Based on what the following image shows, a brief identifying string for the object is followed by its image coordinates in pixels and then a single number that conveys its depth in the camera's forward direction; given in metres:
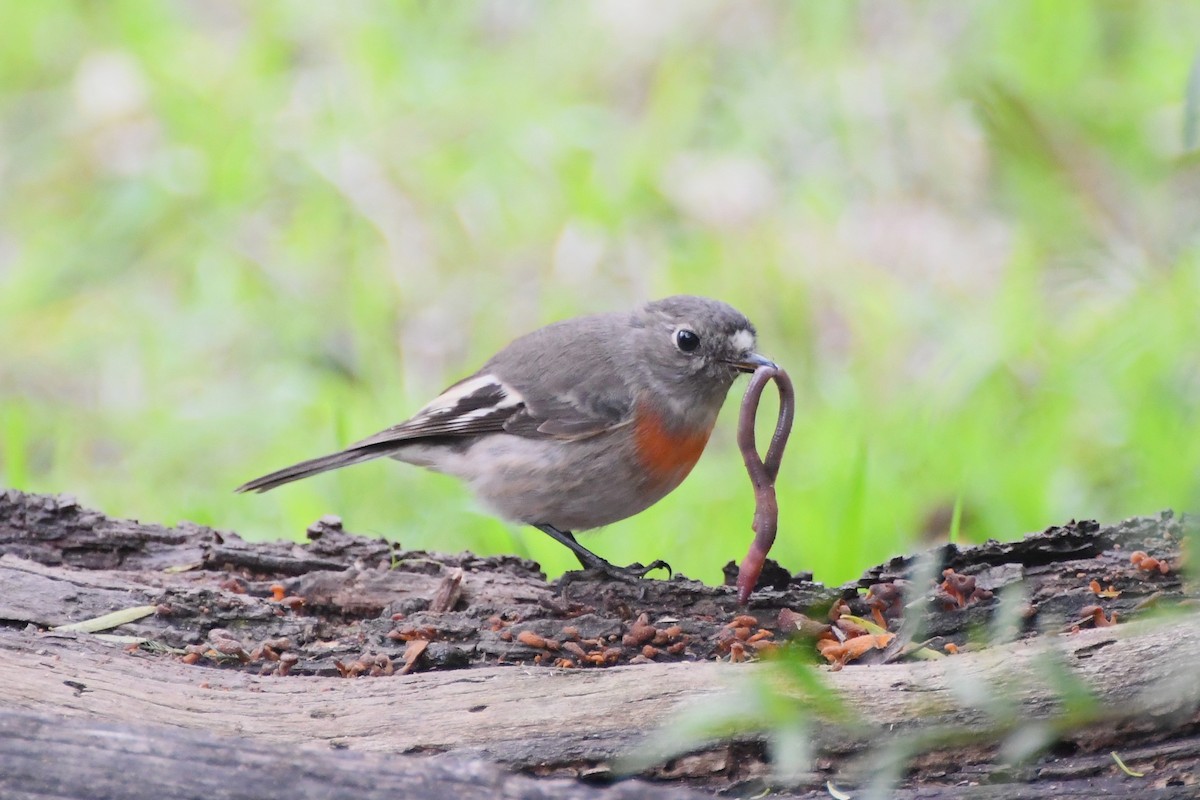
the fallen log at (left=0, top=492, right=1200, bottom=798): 5.21
